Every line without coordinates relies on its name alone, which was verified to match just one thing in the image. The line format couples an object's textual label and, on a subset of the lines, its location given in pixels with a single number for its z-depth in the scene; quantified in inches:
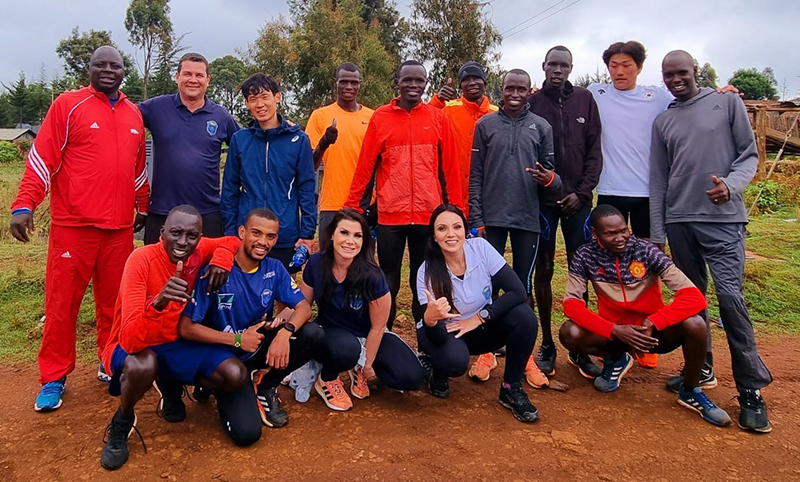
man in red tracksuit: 150.0
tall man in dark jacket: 172.4
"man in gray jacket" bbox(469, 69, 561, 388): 167.0
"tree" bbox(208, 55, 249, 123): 1624.0
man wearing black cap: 192.9
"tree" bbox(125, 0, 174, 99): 1206.3
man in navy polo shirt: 163.2
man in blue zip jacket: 161.3
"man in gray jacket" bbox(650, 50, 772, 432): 145.3
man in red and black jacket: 147.6
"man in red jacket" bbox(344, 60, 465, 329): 168.1
